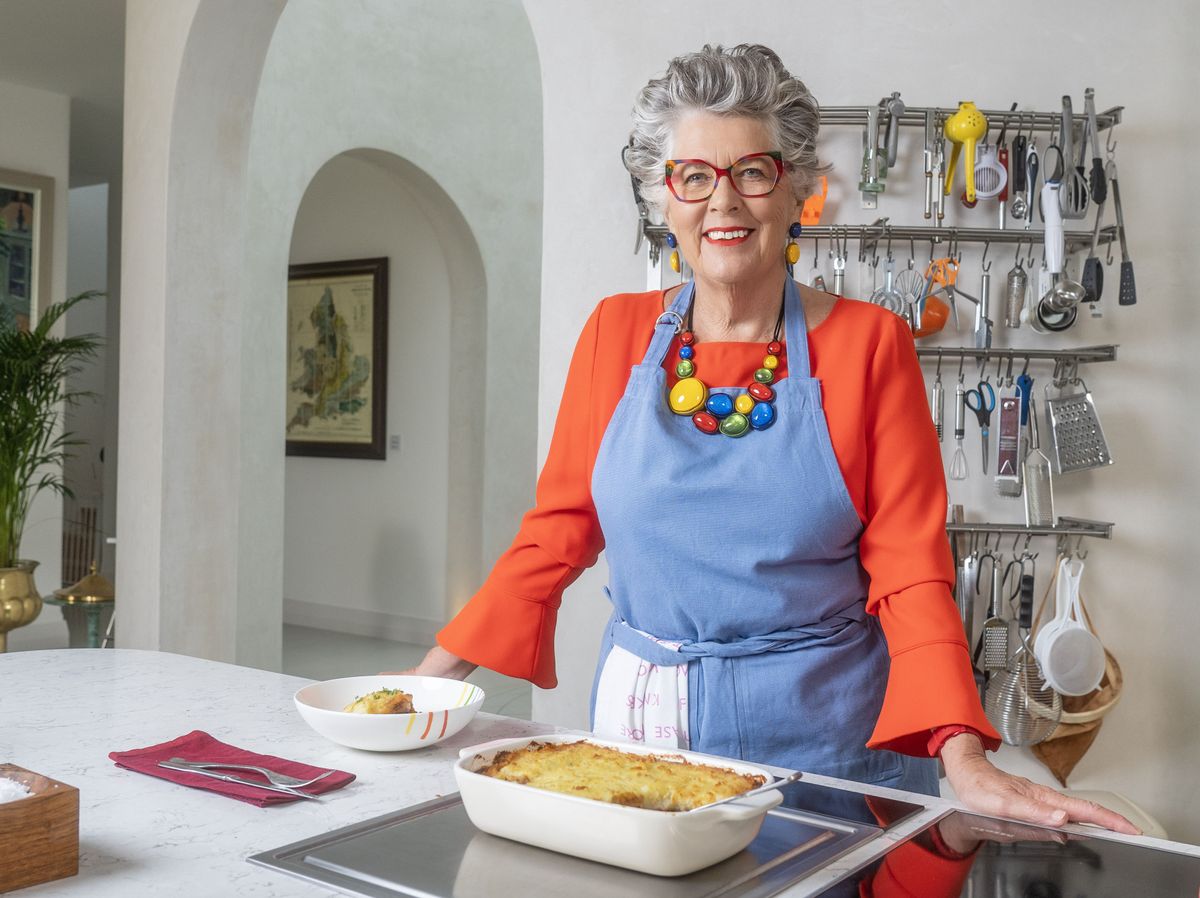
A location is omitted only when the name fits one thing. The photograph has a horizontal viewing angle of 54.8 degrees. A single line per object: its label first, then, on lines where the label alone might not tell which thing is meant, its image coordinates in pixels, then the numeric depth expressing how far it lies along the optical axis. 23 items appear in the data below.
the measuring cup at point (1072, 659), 2.60
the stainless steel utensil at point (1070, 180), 2.57
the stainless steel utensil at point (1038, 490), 2.67
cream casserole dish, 0.88
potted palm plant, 4.71
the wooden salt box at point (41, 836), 0.88
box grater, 2.62
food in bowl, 1.29
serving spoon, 0.90
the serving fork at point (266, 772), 1.14
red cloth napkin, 1.12
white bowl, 1.25
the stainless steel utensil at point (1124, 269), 2.58
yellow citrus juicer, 2.63
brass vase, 4.77
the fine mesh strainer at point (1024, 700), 2.61
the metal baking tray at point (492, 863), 0.88
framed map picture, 7.18
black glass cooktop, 0.91
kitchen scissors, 2.72
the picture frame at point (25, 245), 6.36
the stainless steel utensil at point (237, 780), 1.12
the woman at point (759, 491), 1.41
